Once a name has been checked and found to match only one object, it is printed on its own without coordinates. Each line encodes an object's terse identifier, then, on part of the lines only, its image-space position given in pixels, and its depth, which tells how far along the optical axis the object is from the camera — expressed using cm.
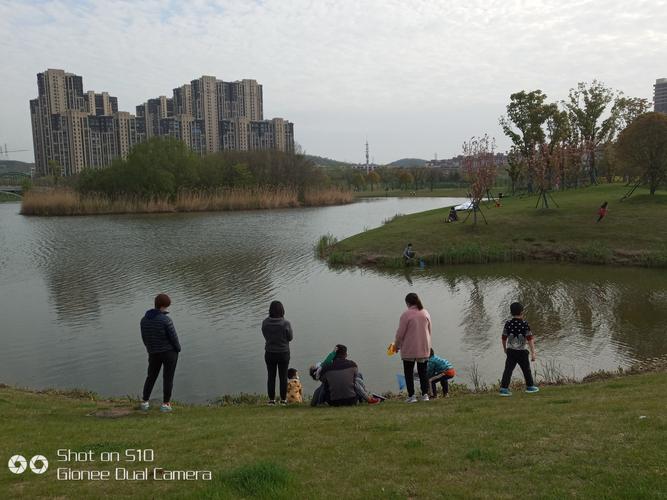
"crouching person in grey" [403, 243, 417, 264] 2834
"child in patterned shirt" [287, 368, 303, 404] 1034
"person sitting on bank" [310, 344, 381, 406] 932
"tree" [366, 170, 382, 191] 13775
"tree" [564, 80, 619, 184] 5131
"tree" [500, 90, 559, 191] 5128
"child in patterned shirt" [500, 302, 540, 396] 939
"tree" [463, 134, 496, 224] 3403
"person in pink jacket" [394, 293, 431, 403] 938
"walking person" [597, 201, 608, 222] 3148
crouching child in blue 1032
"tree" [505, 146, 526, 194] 5619
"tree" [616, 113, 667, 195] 3391
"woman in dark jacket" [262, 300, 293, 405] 952
